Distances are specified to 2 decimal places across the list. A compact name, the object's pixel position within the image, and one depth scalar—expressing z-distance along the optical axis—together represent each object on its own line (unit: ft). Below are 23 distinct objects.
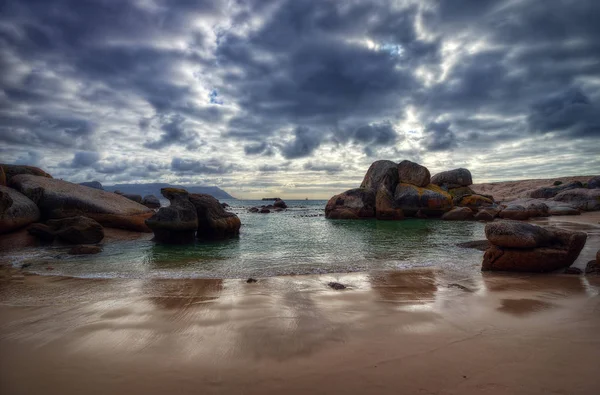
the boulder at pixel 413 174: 100.37
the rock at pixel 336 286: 21.57
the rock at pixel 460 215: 85.20
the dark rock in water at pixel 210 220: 51.06
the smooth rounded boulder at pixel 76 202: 48.57
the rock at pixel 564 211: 86.53
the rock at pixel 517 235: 25.66
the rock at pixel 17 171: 52.90
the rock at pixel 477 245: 38.61
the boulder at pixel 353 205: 97.60
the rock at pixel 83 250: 36.65
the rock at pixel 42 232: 41.96
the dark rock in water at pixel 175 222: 46.01
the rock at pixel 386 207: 91.09
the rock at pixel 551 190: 128.67
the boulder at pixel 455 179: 110.11
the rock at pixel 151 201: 107.39
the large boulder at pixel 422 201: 92.84
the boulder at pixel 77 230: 42.69
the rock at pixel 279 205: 186.88
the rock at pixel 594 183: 115.14
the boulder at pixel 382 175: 99.91
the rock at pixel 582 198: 95.96
